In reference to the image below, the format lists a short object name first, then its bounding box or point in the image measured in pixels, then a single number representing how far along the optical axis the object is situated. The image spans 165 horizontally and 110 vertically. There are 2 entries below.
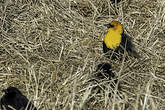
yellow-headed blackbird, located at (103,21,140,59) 10.12
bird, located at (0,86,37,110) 7.72
